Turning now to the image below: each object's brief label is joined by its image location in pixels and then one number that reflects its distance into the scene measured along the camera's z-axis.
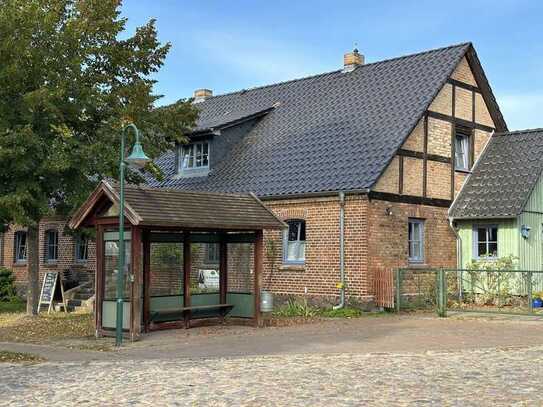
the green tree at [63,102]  17.83
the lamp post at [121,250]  13.71
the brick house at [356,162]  20.48
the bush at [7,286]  28.17
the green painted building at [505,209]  22.00
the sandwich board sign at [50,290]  22.48
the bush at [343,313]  19.23
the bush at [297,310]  19.61
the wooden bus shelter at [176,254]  14.67
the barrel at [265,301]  17.45
